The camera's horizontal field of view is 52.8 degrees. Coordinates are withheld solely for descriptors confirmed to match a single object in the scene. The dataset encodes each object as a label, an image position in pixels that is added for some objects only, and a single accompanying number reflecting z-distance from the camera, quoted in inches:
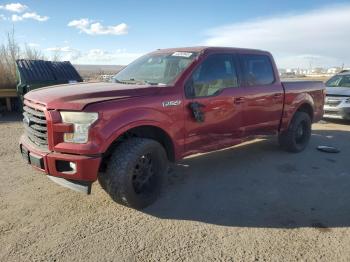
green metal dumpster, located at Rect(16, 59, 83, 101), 439.1
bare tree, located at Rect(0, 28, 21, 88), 508.7
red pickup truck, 143.5
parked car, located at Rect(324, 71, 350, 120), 410.9
